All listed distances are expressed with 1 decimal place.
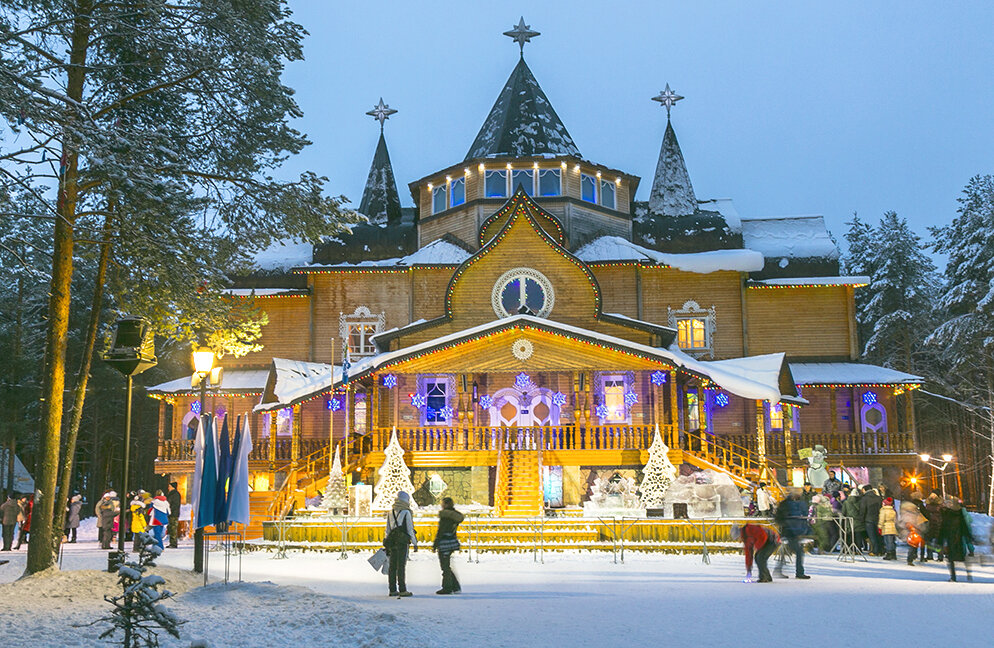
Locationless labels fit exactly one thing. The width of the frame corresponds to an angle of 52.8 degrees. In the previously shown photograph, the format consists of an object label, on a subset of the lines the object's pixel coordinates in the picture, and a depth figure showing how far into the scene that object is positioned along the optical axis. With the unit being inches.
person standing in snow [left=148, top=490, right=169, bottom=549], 888.3
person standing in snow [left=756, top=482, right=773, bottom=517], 927.8
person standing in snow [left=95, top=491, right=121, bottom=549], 978.7
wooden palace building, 1152.8
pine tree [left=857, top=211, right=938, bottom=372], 1798.2
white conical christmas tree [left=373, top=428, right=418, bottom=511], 1004.6
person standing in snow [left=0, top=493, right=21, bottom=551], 989.2
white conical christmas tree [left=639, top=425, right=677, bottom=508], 984.3
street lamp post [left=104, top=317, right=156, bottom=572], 542.0
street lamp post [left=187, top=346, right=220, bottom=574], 606.9
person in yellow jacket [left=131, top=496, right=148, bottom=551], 861.4
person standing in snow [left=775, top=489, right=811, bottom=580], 608.1
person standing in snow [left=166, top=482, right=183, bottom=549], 959.0
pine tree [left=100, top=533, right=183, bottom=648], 325.4
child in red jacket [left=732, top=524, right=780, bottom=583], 587.5
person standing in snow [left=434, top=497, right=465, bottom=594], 545.0
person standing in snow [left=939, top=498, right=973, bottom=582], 617.9
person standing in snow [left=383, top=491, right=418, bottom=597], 539.2
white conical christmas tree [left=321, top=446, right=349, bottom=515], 977.5
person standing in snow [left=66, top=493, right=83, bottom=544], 1066.7
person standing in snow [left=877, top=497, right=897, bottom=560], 771.4
